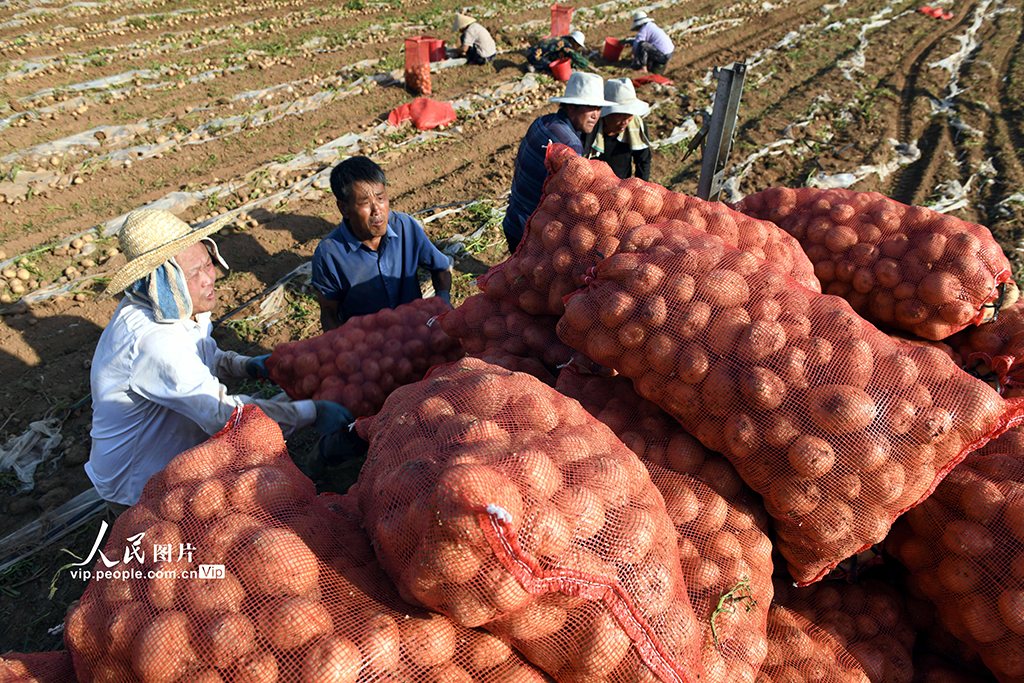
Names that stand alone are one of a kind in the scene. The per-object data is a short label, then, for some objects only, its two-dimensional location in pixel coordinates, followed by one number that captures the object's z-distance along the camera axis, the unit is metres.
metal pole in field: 3.98
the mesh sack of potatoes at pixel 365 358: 2.76
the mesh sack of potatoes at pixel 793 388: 1.62
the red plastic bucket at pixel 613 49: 10.71
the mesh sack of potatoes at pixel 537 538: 1.24
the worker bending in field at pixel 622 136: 4.13
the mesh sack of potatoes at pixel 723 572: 1.60
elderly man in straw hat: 2.20
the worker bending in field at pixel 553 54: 9.66
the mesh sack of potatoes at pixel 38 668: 1.36
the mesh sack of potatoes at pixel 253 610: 1.24
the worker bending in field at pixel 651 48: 9.95
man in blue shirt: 3.11
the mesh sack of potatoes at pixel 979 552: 1.60
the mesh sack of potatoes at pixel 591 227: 2.23
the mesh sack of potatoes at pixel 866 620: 1.79
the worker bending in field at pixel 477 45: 9.49
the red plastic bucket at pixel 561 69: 9.30
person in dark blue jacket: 3.60
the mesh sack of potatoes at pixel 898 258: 2.12
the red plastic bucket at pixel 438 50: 9.37
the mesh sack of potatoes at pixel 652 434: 1.84
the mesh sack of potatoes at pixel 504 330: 2.39
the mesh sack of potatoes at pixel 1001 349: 2.03
